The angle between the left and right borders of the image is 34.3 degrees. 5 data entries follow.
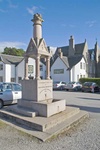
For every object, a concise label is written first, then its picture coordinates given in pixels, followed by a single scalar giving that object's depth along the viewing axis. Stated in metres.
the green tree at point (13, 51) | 58.28
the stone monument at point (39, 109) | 5.97
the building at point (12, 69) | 33.78
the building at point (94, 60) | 42.89
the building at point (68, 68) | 33.81
